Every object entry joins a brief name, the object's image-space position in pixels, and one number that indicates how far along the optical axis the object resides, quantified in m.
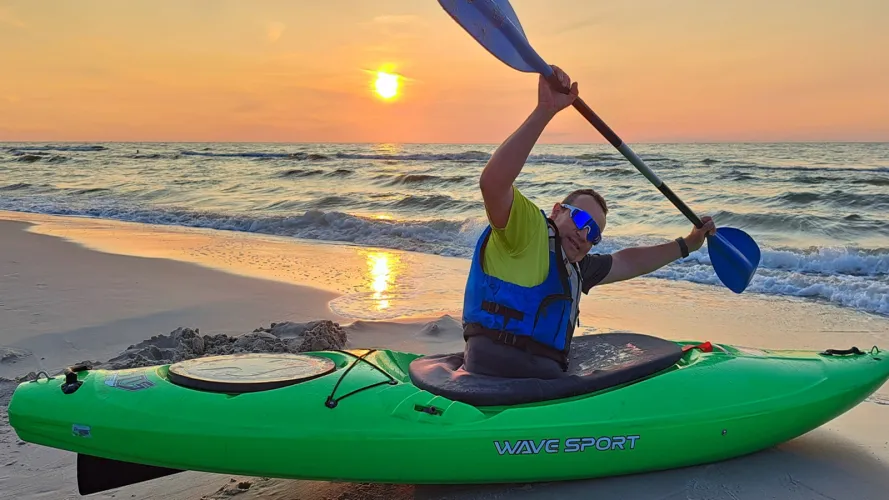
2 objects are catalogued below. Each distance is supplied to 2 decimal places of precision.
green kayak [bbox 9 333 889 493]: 2.43
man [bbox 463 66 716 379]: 2.39
